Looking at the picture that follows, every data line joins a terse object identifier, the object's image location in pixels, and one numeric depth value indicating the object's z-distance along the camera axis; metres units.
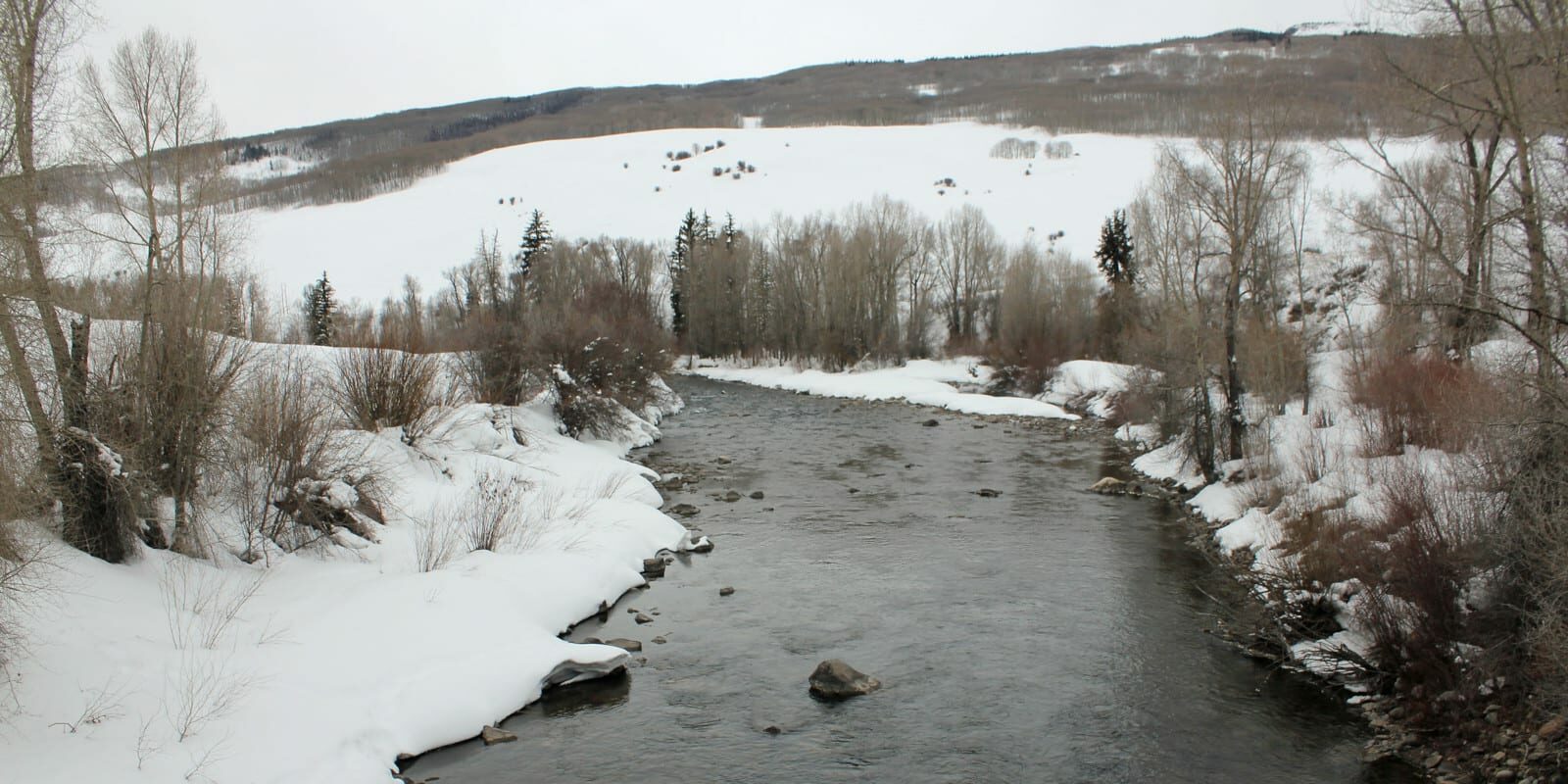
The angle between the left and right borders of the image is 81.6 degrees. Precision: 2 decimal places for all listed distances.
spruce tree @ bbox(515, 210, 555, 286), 62.62
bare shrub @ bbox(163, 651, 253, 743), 7.96
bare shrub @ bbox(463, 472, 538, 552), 13.87
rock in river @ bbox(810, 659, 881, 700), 10.34
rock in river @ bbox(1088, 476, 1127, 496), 21.00
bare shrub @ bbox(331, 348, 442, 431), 19.05
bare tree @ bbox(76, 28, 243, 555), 10.61
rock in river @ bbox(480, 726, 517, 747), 9.34
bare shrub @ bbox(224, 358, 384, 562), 11.75
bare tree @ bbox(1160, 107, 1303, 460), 19.23
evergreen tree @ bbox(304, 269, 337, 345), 51.40
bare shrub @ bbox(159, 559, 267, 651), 9.24
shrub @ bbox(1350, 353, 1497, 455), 12.51
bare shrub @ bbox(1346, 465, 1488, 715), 9.65
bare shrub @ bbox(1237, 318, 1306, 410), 23.46
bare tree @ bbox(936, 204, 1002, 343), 64.56
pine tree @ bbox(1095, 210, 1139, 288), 60.66
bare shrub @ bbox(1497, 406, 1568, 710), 8.13
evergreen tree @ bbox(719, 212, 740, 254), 67.55
